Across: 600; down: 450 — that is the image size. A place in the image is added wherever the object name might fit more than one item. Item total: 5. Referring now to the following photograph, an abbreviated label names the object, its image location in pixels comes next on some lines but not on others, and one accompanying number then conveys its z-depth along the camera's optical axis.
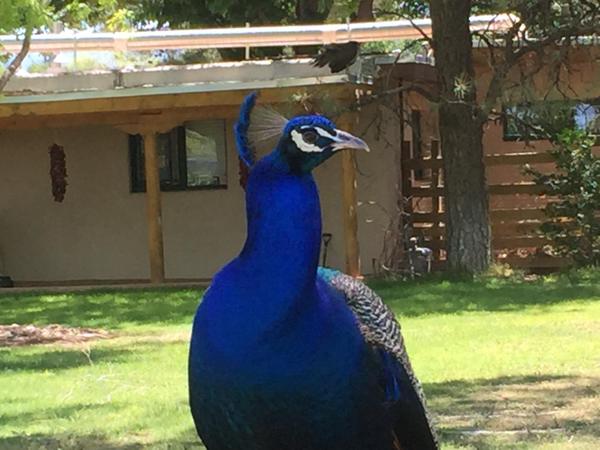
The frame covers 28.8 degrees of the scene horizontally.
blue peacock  3.14
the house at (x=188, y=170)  14.42
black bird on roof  13.52
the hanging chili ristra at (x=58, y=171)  16.92
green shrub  14.13
